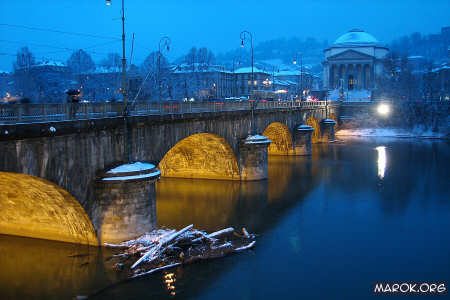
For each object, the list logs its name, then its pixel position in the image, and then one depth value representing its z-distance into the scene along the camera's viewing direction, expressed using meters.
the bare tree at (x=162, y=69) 67.66
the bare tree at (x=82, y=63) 101.28
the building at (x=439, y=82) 94.46
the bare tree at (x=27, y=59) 72.61
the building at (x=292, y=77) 140.02
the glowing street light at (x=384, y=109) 85.31
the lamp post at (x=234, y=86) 110.37
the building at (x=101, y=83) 74.62
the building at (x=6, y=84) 70.06
